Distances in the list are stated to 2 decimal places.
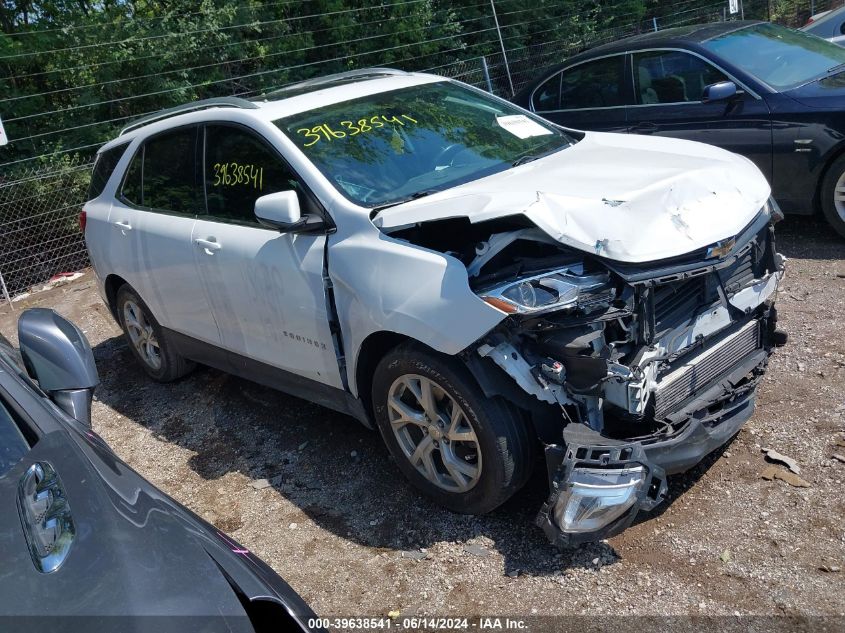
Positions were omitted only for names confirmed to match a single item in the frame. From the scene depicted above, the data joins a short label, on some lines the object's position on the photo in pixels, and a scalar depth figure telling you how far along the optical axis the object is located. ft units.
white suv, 10.57
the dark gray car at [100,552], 6.44
